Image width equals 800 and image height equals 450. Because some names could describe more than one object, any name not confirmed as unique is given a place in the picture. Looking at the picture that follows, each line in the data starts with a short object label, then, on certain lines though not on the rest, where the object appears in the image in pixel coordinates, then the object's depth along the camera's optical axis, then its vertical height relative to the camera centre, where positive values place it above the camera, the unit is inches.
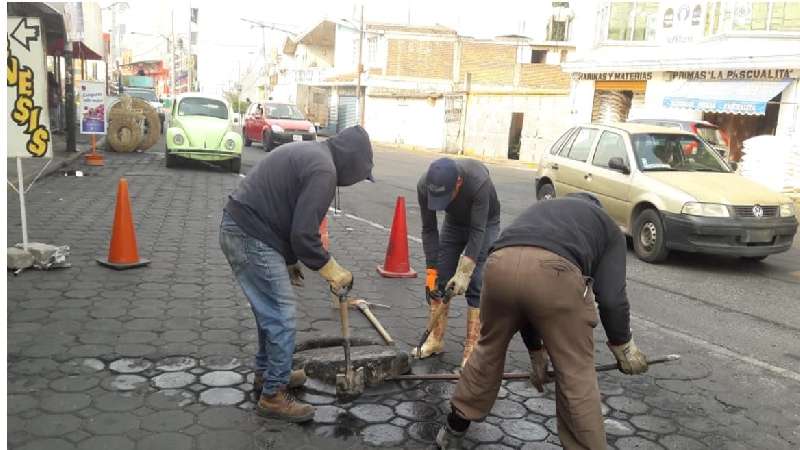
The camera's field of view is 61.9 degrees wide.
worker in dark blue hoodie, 124.6 -23.2
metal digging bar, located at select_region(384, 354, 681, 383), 133.5 -54.2
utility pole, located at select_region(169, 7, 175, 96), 2056.6 +177.9
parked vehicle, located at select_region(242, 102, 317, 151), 780.6 -19.1
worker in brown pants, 106.1 -28.4
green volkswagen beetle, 560.1 -29.4
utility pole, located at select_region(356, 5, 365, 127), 1370.6 +37.5
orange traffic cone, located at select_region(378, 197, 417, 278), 259.1 -53.9
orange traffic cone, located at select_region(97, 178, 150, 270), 241.6 -50.0
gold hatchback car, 288.2 -28.1
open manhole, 156.3 -58.6
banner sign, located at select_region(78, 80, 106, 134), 564.7 -6.3
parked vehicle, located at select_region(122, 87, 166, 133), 1220.1 +13.7
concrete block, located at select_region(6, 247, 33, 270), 230.1 -56.1
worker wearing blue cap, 151.8 -28.0
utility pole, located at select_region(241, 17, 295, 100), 1268.5 +159.6
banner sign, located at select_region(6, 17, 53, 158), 235.0 +1.9
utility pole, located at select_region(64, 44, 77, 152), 600.1 +3.4
